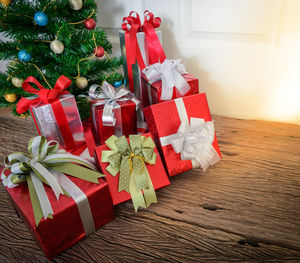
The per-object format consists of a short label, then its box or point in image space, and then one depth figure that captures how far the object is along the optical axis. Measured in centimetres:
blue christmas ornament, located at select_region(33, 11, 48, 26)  73
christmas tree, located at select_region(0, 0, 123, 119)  75
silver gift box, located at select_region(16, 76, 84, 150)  75
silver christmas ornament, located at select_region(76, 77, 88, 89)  84
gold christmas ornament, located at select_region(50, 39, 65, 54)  76
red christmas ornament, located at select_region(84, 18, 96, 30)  83
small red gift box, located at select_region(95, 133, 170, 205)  66
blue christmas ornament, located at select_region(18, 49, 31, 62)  77
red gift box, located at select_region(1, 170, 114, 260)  54
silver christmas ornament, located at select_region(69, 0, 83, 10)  78
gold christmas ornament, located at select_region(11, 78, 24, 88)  81
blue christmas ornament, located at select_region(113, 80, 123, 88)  97
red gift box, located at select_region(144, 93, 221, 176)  75
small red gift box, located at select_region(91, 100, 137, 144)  80
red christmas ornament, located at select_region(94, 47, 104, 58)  84
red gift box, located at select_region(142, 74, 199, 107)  79
